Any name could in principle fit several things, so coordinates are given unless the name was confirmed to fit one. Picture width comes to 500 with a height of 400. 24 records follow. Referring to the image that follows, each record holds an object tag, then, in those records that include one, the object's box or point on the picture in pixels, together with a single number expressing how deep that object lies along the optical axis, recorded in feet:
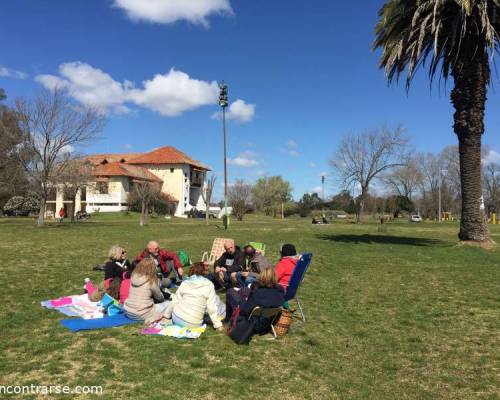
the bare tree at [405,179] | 255.47
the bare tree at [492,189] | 267.18
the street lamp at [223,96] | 99.86
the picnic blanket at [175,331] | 17.75
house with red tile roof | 209.05
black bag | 17.25
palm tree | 49.44
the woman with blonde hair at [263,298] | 17.95
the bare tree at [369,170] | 171.12
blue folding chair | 21.06
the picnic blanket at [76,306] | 20.92
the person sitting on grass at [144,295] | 19.77
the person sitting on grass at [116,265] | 25.45
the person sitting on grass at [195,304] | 18.71
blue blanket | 18.82
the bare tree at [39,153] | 92.32
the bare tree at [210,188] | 149.66
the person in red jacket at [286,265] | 21.77
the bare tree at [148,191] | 128.34
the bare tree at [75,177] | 104.47
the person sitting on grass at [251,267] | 24.88
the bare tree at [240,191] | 286.25
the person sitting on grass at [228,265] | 26.81
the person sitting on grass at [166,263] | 27.76
